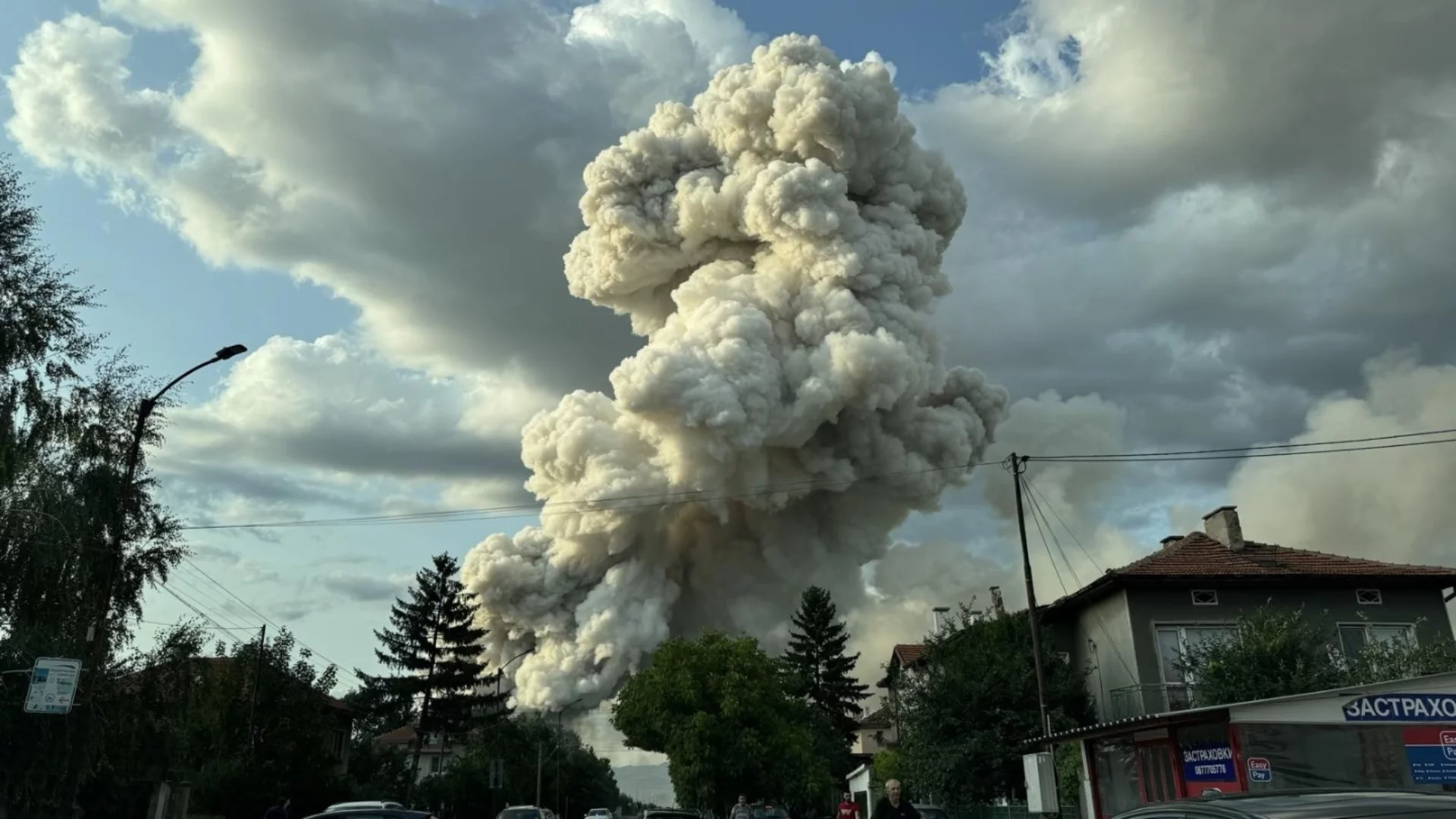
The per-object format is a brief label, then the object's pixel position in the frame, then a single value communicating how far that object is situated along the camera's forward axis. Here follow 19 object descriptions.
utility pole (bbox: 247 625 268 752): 30.94
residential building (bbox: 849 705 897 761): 64.79
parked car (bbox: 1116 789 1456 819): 3.64
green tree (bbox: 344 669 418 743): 55.41
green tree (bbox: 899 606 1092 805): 27.23
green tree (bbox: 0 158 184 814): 16.91
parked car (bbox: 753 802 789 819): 28.84
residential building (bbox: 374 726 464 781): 56.77
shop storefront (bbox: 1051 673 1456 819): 10.98
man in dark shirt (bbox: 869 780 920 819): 9.60
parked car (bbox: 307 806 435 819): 11.93
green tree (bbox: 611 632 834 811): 36.19
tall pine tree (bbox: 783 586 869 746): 63.59
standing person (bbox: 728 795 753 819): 22.32
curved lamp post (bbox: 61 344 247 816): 16.89
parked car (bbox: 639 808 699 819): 23.33
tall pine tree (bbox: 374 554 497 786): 57.34
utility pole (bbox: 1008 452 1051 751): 22.47
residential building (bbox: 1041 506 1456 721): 27.89
